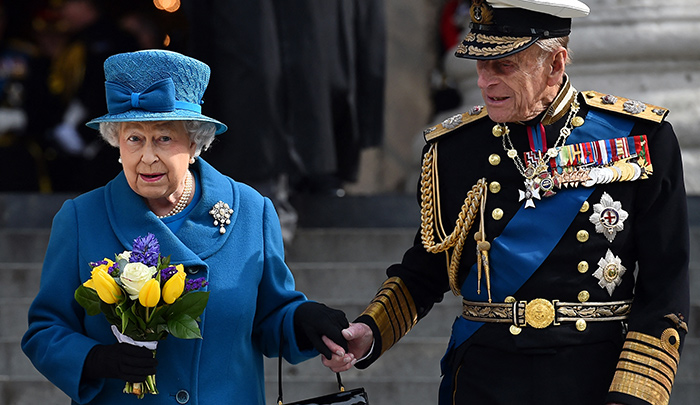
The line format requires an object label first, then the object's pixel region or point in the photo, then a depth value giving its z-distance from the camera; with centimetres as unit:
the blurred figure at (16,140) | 2044
